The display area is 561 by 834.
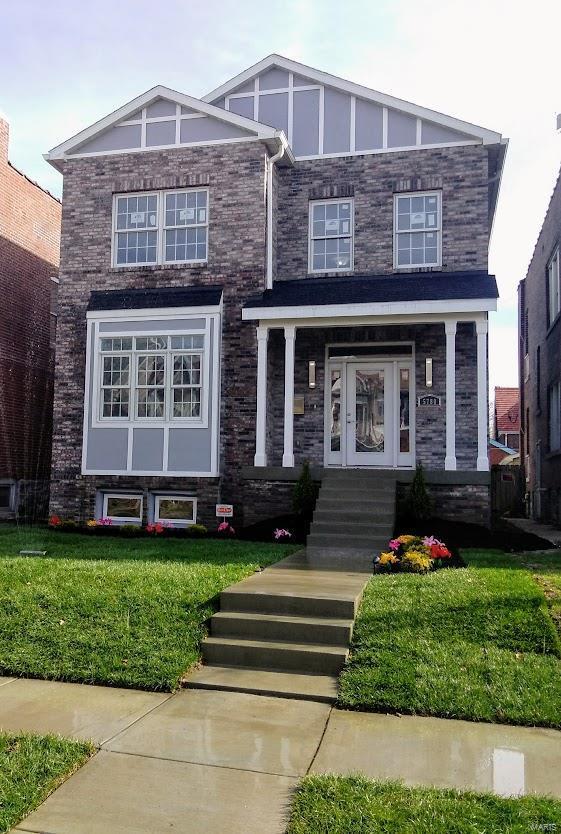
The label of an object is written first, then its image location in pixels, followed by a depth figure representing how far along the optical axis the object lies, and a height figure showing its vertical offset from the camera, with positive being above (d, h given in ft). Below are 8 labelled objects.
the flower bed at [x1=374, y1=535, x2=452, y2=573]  27.63 -4.03
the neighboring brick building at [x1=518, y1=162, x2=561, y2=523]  56.49 +7.87
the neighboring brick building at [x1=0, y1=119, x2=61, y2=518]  52.60 +8.73
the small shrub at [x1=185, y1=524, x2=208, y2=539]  39.40 -4.42
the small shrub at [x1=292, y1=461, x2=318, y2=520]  37.19 -2.21
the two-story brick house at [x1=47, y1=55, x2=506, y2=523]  42.50 +9.81
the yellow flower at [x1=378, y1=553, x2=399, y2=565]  28.09 -4.11
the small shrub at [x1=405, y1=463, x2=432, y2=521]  36.06 -2.26
